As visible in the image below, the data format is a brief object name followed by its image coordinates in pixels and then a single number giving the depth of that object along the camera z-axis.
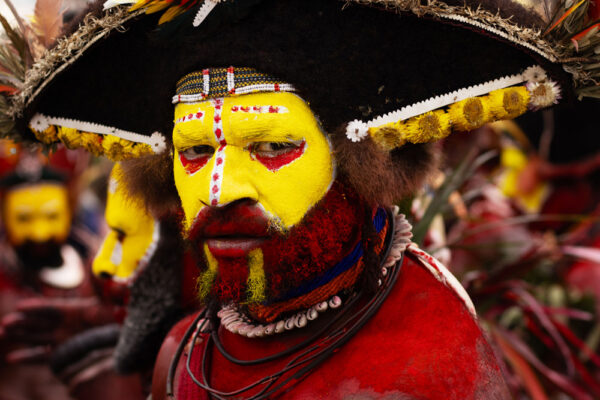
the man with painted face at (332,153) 1.16
